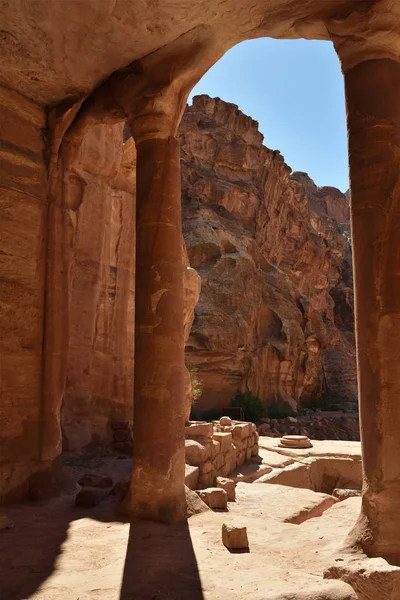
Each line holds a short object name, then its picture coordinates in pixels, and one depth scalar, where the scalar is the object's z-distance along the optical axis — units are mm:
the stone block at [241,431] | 13298
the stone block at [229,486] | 9031
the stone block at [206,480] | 9391
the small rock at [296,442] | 16041
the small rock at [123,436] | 10633
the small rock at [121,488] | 6750
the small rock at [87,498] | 6363
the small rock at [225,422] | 15022
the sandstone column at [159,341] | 5711
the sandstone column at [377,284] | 4379
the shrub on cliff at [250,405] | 27906
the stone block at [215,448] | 10612
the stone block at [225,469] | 11250
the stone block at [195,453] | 9523
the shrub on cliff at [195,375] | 27370
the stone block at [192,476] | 8234
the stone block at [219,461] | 10806
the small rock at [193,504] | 5945
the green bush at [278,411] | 30578
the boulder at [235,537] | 4820
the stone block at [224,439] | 11570
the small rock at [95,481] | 7145
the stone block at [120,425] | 10805
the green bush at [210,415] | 27359
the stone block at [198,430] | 10920
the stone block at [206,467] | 9555
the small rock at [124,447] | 10354
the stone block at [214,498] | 7004
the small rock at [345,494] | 10334
